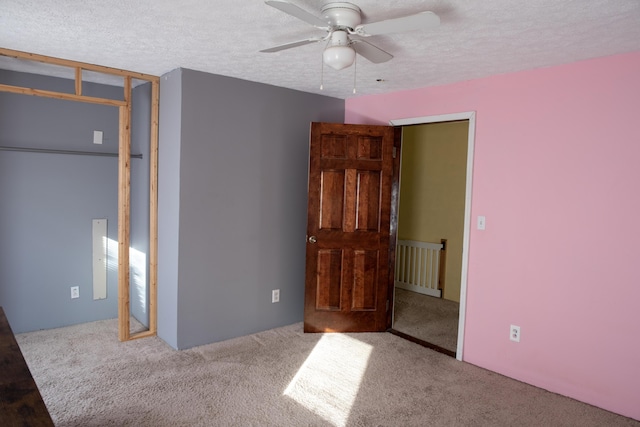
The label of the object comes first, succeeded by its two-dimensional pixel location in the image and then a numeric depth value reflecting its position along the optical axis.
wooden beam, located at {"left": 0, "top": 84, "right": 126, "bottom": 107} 3.12
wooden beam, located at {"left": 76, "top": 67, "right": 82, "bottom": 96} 3.28
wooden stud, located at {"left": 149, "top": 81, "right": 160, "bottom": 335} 3.64
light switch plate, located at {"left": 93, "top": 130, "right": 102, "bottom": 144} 4.00
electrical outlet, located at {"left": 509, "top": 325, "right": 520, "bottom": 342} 3.17
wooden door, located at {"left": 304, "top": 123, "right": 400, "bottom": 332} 3.90
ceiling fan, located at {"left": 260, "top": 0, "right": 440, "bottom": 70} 1.84
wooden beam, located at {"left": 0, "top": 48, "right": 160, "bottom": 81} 2.98
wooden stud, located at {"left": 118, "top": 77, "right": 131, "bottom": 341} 3.54
